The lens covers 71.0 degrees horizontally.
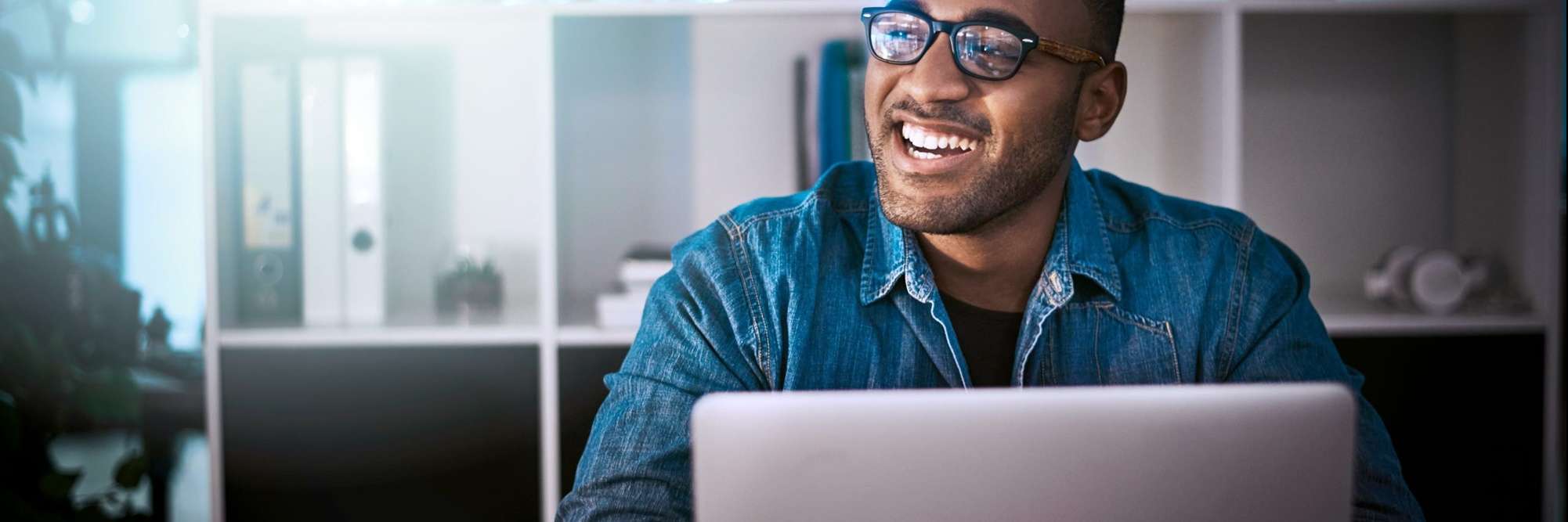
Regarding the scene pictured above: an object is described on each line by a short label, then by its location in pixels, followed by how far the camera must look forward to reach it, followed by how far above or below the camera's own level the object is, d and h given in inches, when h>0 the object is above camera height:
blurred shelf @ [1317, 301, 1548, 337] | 81.7 -8.0
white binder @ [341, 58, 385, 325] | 80.3 +2.2
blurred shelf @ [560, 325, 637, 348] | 81.0 -8.3
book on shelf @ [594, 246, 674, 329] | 82.1 -5.1
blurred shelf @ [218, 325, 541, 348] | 81.0 -8.1
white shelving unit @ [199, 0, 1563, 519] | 92.6 +8.0
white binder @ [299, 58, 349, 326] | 80.1 +2.7
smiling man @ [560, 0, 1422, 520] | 48.1 -2.2
